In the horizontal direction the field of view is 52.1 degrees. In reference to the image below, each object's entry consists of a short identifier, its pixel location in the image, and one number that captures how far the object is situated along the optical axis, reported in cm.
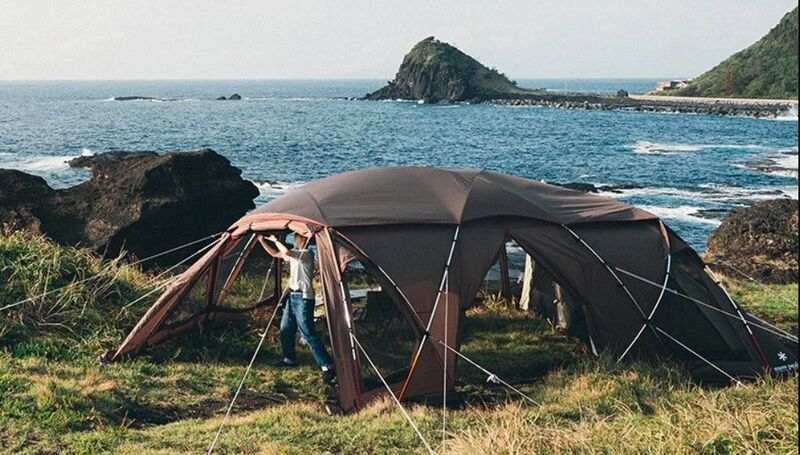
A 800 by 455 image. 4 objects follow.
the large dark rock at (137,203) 2008
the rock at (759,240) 2344
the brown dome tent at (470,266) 1149
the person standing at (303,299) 1180
